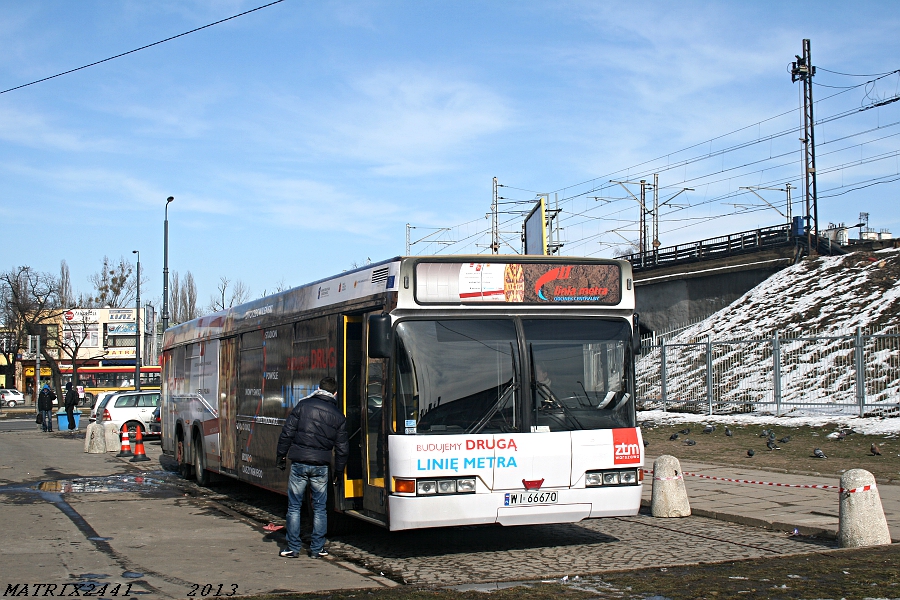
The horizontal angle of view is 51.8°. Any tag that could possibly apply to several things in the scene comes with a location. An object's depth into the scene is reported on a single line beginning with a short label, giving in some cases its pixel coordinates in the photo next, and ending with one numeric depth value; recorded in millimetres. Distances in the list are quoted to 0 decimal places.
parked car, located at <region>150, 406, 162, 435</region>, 25234
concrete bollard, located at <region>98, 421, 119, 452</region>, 23109
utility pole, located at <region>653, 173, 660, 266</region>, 60500
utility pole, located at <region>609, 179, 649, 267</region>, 57944
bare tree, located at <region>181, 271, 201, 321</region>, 93062
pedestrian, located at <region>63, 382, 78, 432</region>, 36188
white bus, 8125
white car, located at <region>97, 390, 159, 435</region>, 27938
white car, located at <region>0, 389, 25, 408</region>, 66625
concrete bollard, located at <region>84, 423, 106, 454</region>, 23766
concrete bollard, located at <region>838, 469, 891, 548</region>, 8547
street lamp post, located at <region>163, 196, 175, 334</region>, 38612
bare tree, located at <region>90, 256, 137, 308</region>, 92750
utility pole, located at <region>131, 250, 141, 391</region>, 41150
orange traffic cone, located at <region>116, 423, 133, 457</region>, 23234
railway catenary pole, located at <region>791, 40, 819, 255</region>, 36031
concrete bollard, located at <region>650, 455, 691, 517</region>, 10914
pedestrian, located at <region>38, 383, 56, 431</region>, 34875
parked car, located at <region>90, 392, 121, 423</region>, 28875
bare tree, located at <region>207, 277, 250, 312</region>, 80712
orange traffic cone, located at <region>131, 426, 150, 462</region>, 21328
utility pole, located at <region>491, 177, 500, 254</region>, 46812
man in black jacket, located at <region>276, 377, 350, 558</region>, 8672
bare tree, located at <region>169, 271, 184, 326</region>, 92000
